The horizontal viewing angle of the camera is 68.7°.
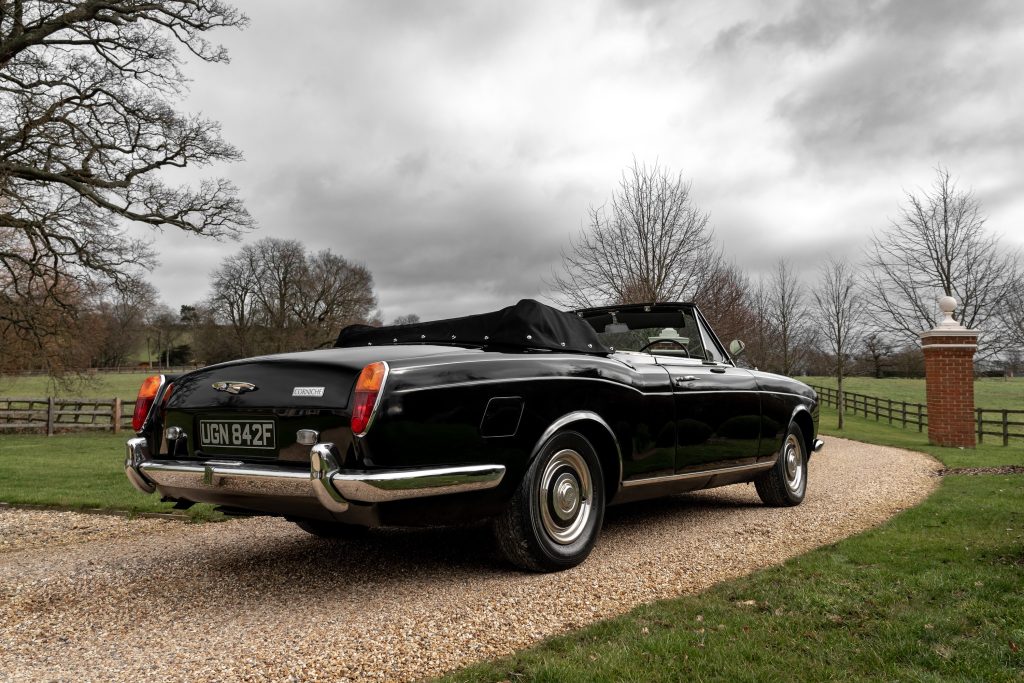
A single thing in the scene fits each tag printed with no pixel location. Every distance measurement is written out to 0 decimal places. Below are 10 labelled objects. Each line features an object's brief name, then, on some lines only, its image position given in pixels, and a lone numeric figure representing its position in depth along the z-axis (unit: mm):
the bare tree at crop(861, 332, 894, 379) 28188
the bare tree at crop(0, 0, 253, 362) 15031
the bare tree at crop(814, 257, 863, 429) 27788
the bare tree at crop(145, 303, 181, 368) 59500
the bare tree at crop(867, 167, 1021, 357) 24719
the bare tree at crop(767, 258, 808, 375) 34188
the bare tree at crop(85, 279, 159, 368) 32406
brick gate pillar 13945
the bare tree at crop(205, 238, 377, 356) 43281
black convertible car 3355
